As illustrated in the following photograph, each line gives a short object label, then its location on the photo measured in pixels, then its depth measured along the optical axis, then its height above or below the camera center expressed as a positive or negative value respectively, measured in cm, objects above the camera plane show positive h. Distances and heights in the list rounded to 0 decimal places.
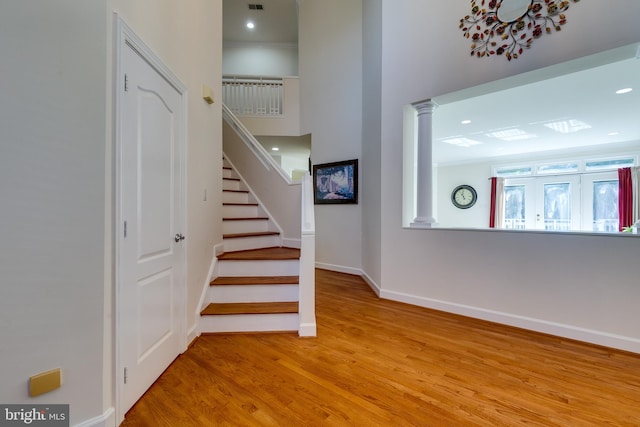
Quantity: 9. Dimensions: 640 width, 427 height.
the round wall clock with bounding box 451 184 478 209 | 775 +51
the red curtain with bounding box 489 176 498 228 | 734 +22
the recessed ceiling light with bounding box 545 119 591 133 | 461 +159
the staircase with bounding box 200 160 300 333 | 244 -69
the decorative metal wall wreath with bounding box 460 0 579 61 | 244 +186
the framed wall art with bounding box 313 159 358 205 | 452 +55
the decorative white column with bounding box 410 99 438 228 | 320 +56
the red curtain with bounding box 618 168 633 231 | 566 +34
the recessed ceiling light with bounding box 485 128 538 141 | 514 +159
